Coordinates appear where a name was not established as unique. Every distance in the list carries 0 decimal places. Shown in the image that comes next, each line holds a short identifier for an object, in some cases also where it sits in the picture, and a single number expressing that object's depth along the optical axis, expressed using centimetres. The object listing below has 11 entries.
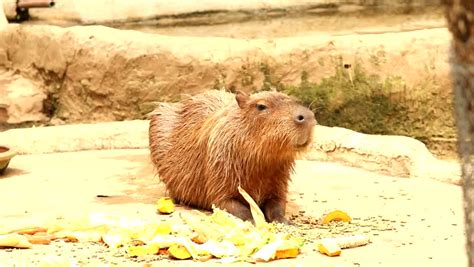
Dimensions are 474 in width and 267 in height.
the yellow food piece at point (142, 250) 1132
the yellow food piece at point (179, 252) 1120
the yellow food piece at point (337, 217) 1290
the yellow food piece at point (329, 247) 1116
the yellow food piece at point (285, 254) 1120
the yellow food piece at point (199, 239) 1173
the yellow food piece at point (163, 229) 1184
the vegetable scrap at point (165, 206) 1349
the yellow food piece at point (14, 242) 1170
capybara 1265
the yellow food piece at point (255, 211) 1233
